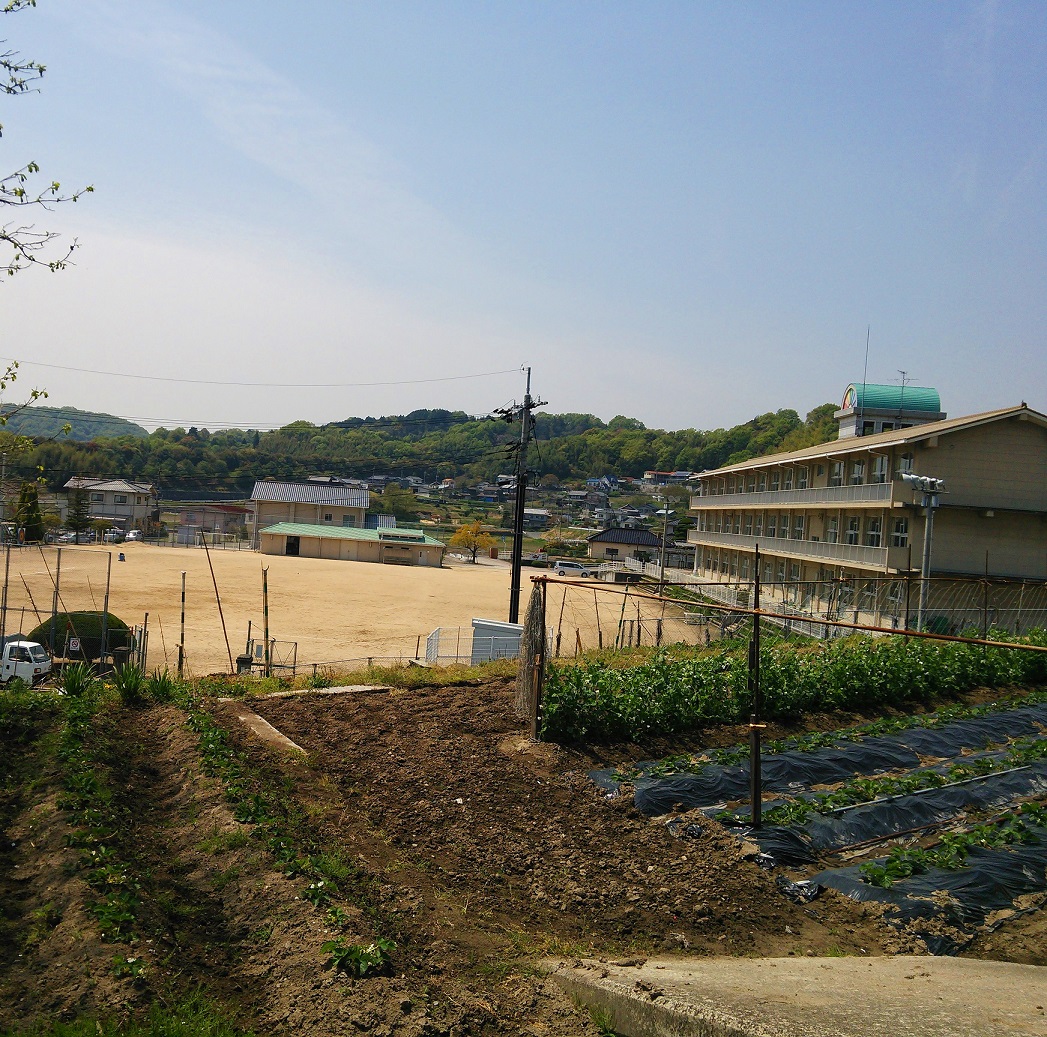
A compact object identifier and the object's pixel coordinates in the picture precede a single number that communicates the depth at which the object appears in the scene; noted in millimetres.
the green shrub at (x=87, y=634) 22094
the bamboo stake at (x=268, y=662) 17219
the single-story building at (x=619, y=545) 88375
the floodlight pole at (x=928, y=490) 20625
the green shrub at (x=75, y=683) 13344
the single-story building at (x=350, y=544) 78062
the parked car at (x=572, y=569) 72438
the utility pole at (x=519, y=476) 28094
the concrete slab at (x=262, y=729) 10813
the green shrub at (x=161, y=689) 13547
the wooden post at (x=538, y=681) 11156
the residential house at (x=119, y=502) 95188
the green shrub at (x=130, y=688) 13328
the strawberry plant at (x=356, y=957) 4984
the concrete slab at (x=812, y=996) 4586
